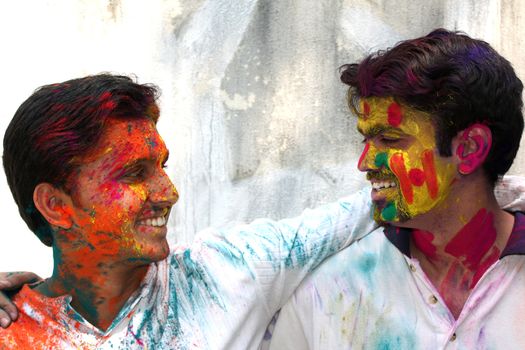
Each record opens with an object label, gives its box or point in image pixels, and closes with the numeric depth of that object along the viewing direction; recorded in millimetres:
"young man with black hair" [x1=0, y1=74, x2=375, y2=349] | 2691
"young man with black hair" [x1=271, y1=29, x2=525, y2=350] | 2838
